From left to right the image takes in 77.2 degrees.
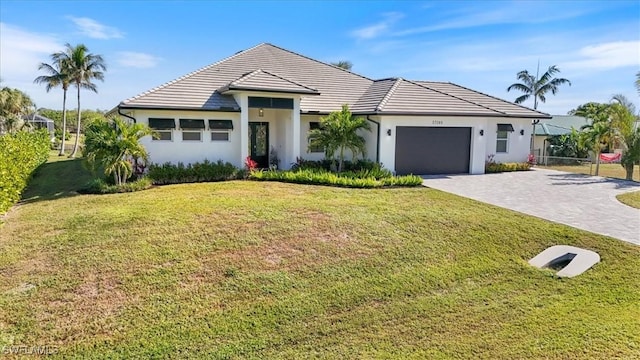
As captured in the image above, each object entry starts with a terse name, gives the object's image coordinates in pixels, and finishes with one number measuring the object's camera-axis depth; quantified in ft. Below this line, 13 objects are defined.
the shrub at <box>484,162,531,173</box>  70.90
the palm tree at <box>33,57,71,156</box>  116.57
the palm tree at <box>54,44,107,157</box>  116.37
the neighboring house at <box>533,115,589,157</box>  120.98
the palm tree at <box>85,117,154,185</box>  45.96
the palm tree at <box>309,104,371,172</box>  57.57
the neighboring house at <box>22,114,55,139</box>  184.10
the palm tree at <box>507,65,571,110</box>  126.52
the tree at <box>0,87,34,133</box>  136.77
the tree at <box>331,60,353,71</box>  145.48
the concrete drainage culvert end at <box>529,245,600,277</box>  28.34
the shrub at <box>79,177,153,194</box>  45.83
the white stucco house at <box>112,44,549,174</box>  57.16
